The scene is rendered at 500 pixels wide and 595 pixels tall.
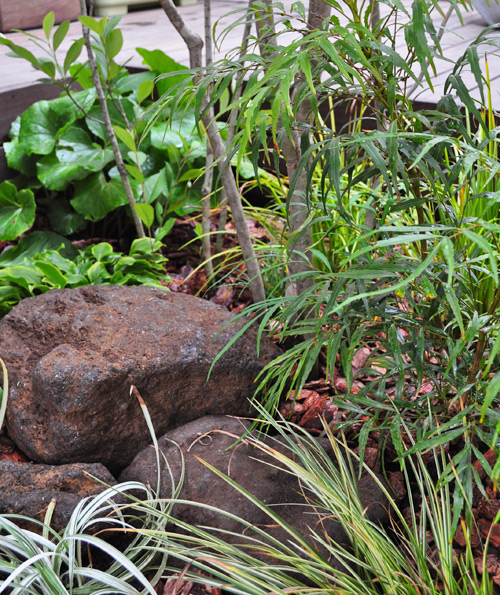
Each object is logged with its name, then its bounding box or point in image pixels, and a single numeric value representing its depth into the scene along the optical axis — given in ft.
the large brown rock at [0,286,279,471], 5.20
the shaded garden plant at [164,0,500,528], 3.25
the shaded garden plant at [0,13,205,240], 8.29
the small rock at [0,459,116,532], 4.62
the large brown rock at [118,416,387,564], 4.70
